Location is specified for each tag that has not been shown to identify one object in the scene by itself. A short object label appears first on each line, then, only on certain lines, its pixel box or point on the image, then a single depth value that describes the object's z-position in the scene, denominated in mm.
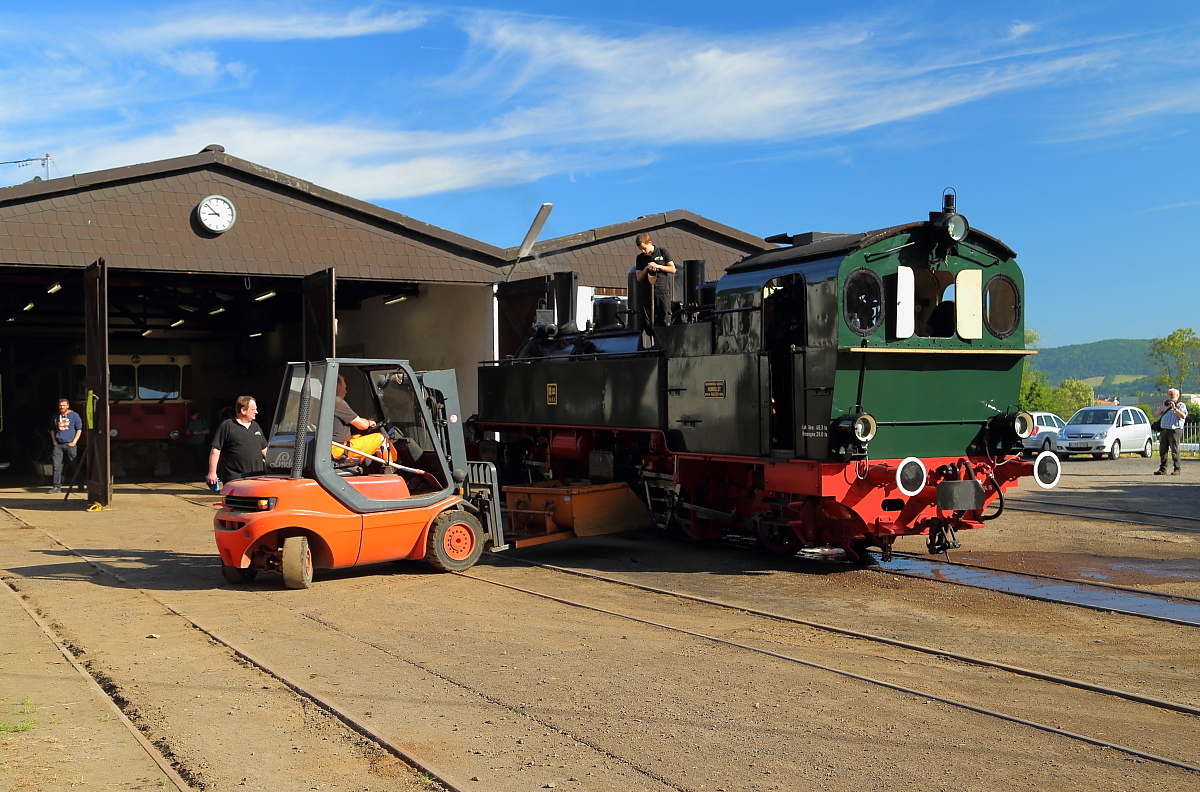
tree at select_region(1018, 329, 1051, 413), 50094
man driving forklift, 9047
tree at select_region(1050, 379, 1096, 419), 87438
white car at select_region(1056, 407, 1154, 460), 28125
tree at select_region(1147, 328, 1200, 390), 83188
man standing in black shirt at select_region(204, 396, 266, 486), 10281
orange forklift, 8500
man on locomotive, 10789
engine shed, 16109
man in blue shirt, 18578
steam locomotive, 8727
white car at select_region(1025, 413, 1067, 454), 29703
